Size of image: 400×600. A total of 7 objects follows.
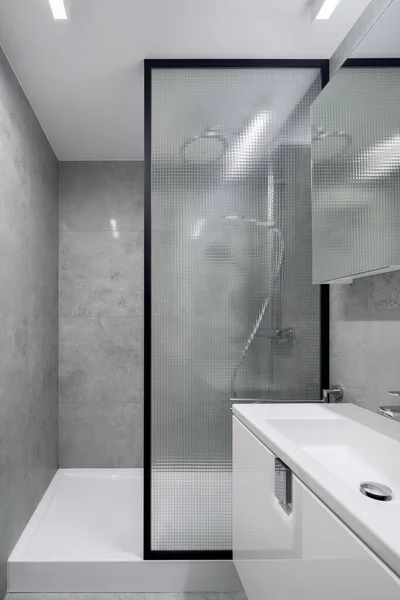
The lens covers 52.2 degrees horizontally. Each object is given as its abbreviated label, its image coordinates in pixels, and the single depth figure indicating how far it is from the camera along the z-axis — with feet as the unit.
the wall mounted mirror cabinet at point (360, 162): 4.04
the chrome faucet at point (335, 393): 5.89
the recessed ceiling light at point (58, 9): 4.86
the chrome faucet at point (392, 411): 3.63
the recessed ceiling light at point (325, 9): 5.05
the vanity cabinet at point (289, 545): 2.31
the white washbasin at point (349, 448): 3.73
